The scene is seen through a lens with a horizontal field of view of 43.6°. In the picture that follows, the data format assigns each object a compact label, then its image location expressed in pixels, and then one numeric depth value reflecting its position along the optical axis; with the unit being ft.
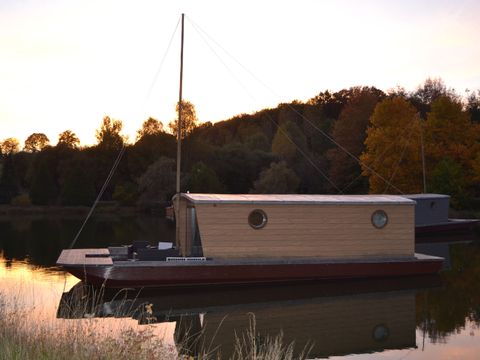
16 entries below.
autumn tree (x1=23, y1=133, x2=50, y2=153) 324.41
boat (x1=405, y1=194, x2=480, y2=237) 113.19
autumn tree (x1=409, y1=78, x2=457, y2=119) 236.02
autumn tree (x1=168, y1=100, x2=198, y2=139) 221.05
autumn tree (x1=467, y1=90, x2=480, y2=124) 187.11
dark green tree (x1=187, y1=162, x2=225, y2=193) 188.56
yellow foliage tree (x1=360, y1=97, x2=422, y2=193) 138.72
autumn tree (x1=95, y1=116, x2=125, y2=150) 241.78
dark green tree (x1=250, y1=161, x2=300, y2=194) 178.60
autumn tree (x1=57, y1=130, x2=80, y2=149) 268.07
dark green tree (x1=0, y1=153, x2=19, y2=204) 223.92
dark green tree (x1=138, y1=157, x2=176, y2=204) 196.85
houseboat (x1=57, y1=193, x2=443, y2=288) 58.65
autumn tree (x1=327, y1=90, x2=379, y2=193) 172.86
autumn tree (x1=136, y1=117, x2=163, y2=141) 236.02
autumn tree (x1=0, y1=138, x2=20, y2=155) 308.56
